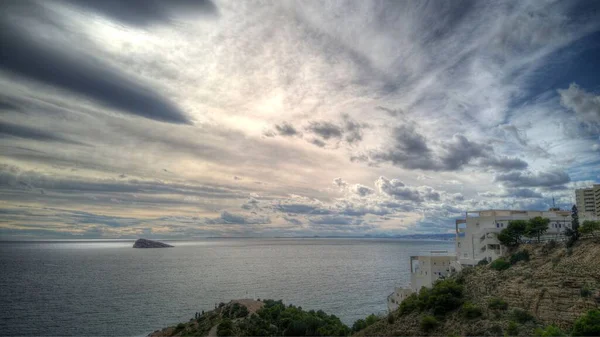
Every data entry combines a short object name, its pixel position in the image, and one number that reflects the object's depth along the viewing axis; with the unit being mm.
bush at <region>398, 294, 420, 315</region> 40794
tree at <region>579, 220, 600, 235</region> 38006
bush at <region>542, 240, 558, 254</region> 40897
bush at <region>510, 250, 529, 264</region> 41647
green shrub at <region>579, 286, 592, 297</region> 29645
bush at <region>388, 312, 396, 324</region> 40356
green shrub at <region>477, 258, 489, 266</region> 49147
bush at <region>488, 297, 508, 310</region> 33250
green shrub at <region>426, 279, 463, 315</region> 36938
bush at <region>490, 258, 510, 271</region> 42112
